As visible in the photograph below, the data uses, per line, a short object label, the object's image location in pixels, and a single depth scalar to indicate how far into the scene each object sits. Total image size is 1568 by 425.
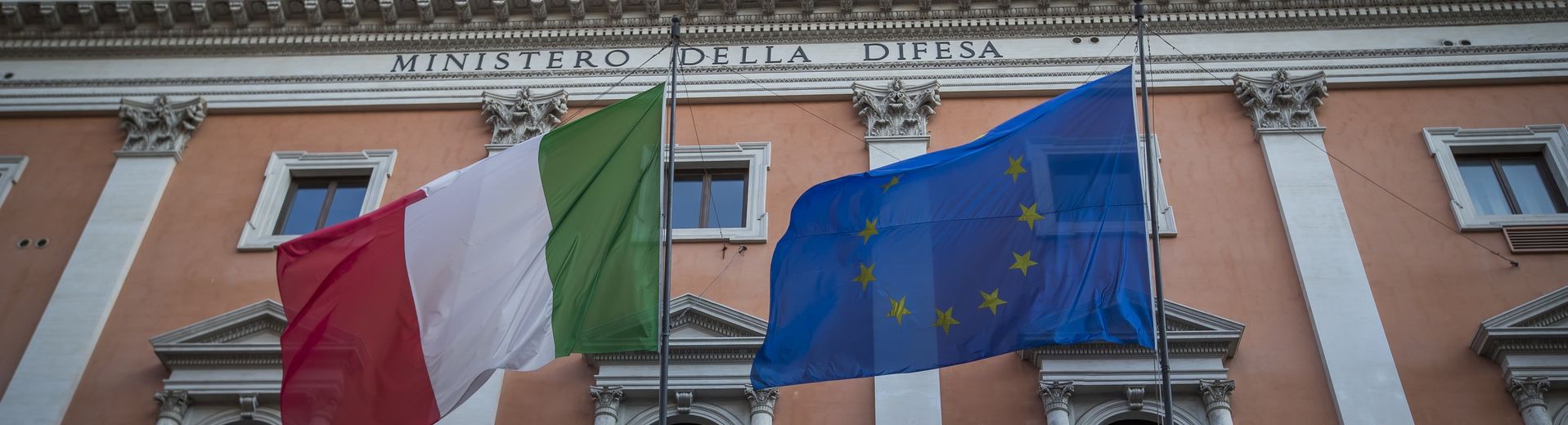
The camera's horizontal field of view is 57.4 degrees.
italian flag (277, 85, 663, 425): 13.36
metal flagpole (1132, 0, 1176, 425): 11.79
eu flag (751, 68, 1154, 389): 12.95
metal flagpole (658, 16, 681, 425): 12.09
